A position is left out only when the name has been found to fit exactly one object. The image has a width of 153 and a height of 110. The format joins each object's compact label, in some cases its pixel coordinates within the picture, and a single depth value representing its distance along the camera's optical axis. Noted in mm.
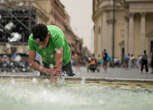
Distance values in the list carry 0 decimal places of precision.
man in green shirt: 3743
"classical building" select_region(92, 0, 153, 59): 46656
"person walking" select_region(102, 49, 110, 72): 20747
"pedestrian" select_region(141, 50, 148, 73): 20016
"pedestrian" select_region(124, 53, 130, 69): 29644
